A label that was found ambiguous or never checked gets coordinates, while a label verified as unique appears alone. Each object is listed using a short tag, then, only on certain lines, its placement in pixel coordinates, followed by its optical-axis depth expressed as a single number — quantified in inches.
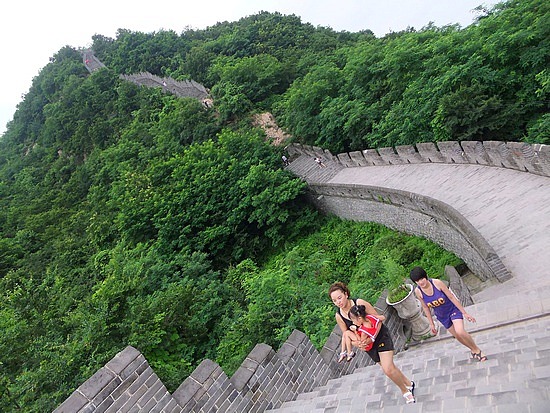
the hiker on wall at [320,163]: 746.3
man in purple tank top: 164.1
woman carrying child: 157.8
